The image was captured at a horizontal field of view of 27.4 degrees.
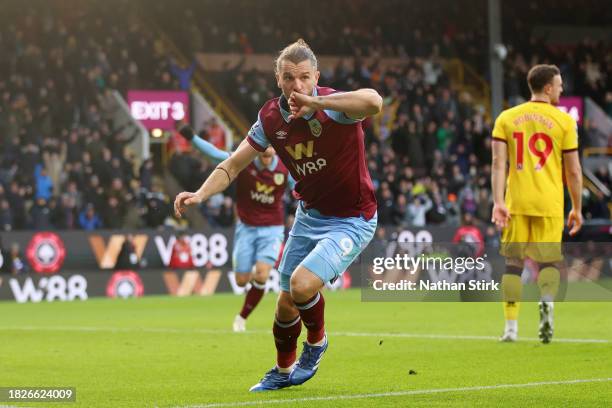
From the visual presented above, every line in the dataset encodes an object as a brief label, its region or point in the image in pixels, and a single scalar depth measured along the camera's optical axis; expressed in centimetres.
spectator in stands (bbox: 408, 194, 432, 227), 2698
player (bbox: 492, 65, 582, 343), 1103
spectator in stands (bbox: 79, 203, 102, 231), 2364
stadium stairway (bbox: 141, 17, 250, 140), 3089
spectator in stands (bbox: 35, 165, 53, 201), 2394
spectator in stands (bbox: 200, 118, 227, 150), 2842
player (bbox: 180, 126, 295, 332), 1475
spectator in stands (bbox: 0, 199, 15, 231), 2275
